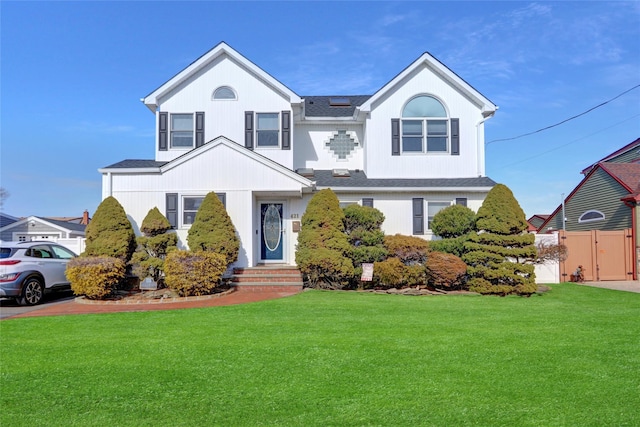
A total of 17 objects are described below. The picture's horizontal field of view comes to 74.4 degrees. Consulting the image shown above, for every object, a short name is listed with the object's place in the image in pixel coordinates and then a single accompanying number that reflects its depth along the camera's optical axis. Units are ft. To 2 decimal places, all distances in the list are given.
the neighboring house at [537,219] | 106.00
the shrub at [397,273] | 41.86
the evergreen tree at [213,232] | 43.47
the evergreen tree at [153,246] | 41.73
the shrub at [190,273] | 38.06
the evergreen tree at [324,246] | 41.98
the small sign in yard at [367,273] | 42.06
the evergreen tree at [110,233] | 41.83
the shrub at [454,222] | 45.42
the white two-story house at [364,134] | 51.16
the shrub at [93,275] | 36.99
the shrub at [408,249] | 44.11
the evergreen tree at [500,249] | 40.60
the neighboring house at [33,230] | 101.91
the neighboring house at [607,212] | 53.36
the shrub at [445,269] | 41.24
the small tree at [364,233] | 43.68
